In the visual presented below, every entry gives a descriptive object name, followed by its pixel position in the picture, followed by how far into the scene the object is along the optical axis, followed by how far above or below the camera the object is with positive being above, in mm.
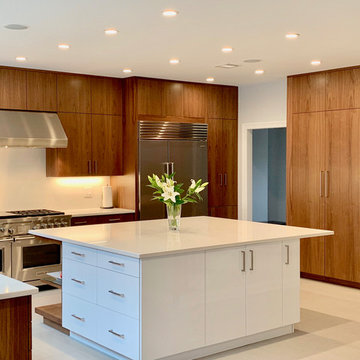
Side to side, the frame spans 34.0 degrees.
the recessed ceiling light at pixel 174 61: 6308 +1202
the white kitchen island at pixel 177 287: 4133 -879
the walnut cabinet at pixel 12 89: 6702 +959
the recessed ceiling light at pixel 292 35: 5035 +1179
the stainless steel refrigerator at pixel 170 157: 7543 +205
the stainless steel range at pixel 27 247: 6453 -843
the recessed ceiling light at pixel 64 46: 5477 +1185
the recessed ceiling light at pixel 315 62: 6393 +1204
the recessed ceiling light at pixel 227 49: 5613 +1193
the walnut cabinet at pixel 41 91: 6887 +969
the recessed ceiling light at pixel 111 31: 4836 +1169
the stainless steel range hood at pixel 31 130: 6594 +490
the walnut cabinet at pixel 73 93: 7145 +977
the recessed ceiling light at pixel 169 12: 4223 +1156
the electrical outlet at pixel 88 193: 7758 -274
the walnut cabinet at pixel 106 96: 7441 +982
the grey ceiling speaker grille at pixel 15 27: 4680 +1174
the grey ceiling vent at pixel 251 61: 6344 +1208
